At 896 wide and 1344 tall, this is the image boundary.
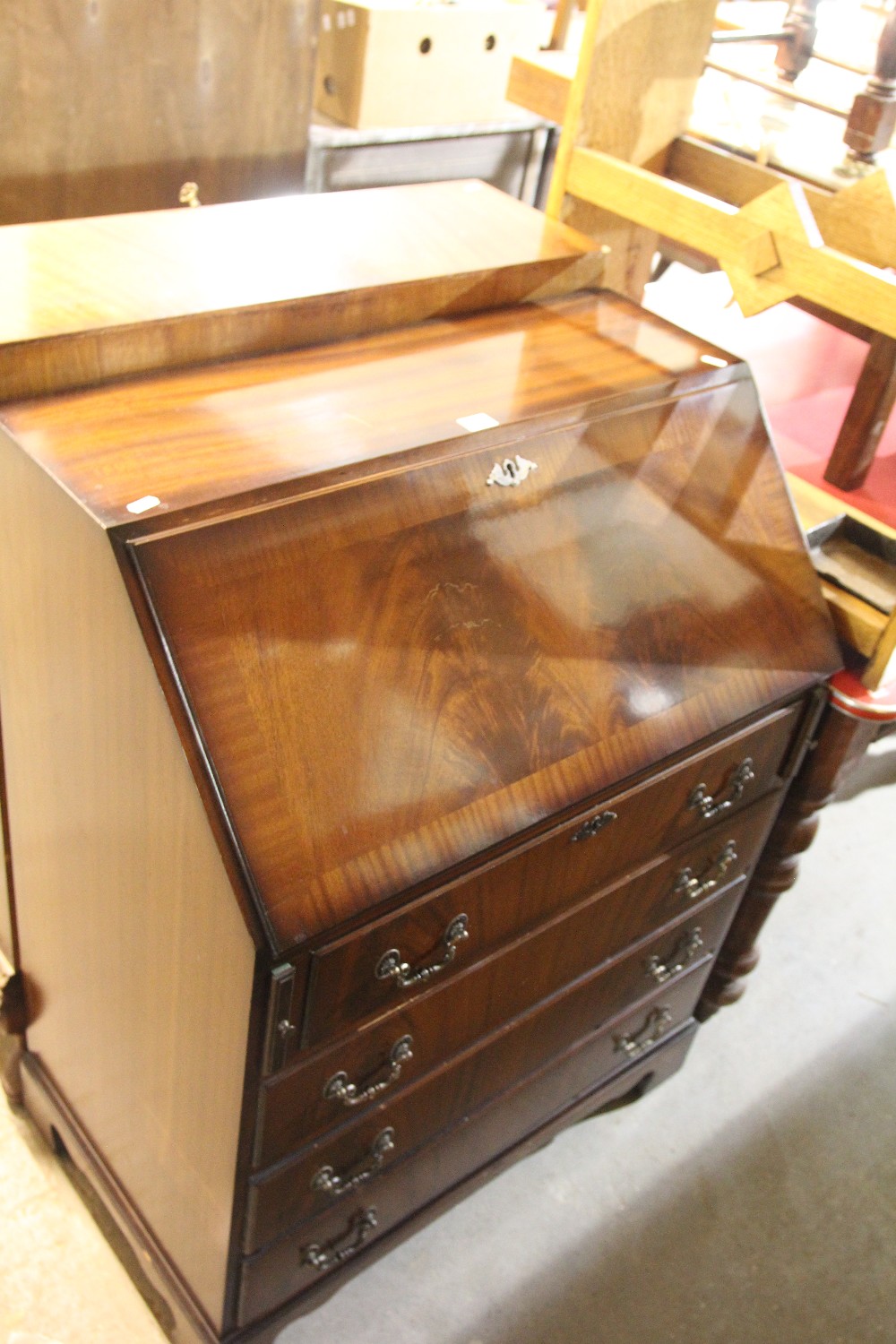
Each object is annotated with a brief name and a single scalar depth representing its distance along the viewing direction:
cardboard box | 1.95
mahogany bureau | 1.01
